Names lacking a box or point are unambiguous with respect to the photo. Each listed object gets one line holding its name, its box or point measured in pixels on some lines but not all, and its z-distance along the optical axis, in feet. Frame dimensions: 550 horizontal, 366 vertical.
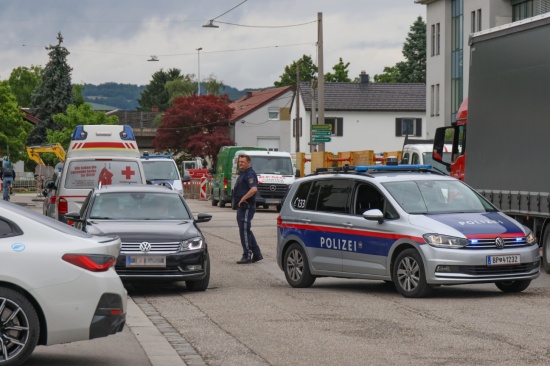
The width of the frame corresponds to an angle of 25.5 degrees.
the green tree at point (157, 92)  599.98
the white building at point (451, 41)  186.80
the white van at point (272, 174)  142.82
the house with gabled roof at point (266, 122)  354.74
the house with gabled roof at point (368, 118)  322.34
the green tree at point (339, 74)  423.23
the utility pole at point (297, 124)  238.48
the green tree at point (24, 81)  507.30
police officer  69.00
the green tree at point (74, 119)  299.99
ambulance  80.74
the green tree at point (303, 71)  426.92
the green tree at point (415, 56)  395.34
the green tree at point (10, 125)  287.28
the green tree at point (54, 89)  355.15
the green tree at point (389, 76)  428.15
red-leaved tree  336.49
